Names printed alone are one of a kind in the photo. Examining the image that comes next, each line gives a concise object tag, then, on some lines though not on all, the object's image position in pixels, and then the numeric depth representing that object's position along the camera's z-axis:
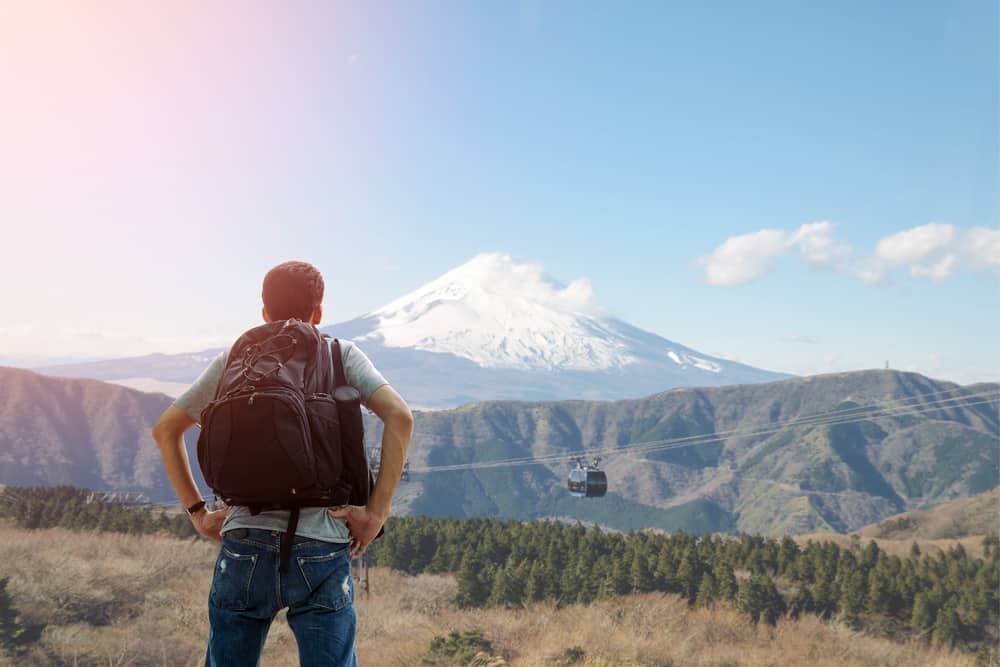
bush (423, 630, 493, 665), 10.88
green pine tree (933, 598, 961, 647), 26.81
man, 2.94
